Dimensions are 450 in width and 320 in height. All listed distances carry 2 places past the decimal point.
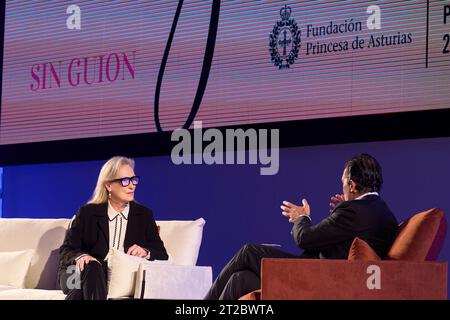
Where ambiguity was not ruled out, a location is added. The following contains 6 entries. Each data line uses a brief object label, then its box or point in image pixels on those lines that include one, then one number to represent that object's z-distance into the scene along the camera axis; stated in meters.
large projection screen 10.80
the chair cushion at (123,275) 9.38
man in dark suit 8.54
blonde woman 10.09
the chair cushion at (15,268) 10.86
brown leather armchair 7.75
